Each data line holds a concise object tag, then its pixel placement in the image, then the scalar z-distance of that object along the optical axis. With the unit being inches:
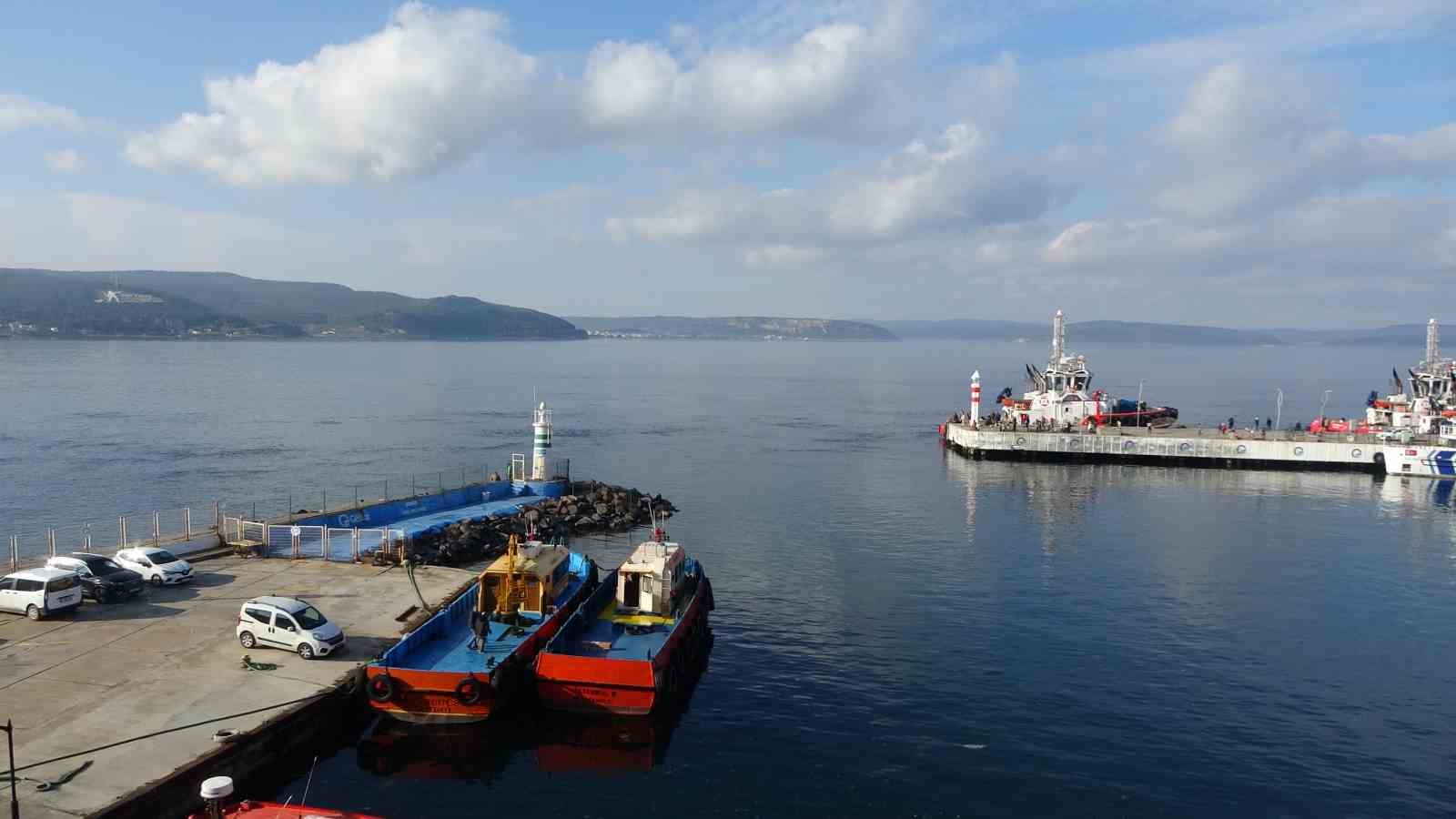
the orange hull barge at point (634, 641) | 1026.7
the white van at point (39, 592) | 1073.5
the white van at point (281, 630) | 1007.0
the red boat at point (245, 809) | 625.9
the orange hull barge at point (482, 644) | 971.3
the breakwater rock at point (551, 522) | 1642.5
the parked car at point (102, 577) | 1143.6
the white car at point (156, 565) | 1229.7
